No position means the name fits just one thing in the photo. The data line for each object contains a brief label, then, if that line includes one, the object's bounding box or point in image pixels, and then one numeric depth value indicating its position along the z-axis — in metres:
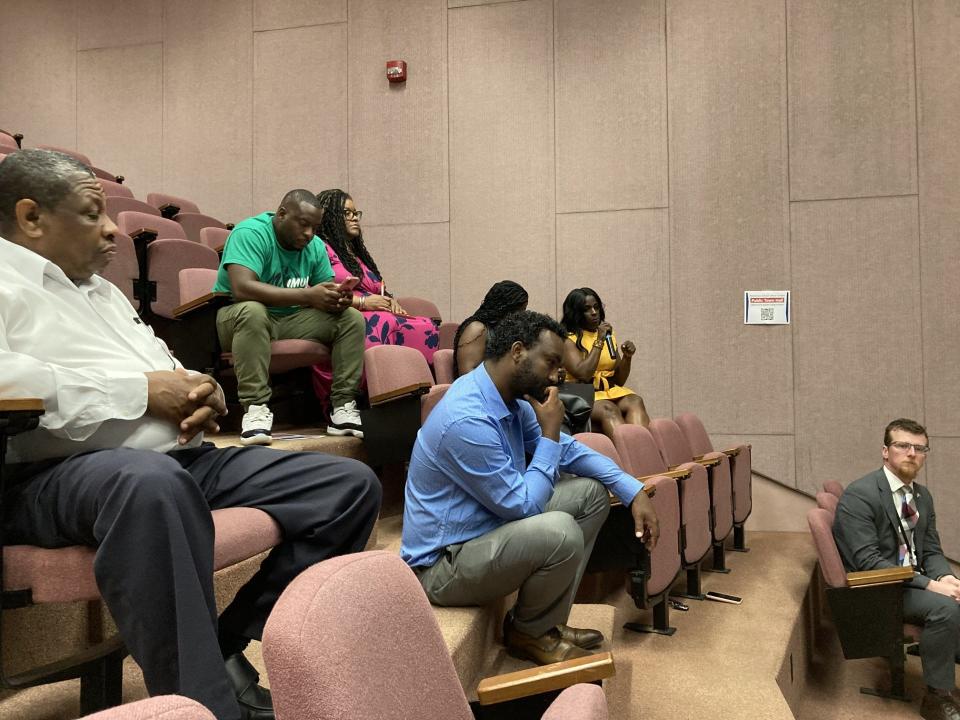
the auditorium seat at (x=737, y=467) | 3.10
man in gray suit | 2.37
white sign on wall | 3.56
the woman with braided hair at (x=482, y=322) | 2.38
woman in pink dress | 2.53
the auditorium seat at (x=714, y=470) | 2.72
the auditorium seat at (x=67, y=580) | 0.92
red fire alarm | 3.92
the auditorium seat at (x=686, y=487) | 2.29
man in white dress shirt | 0.87
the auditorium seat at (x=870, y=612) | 2.35
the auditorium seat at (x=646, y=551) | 1.89
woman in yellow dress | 2.94
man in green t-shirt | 2.04
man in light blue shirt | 1.43
